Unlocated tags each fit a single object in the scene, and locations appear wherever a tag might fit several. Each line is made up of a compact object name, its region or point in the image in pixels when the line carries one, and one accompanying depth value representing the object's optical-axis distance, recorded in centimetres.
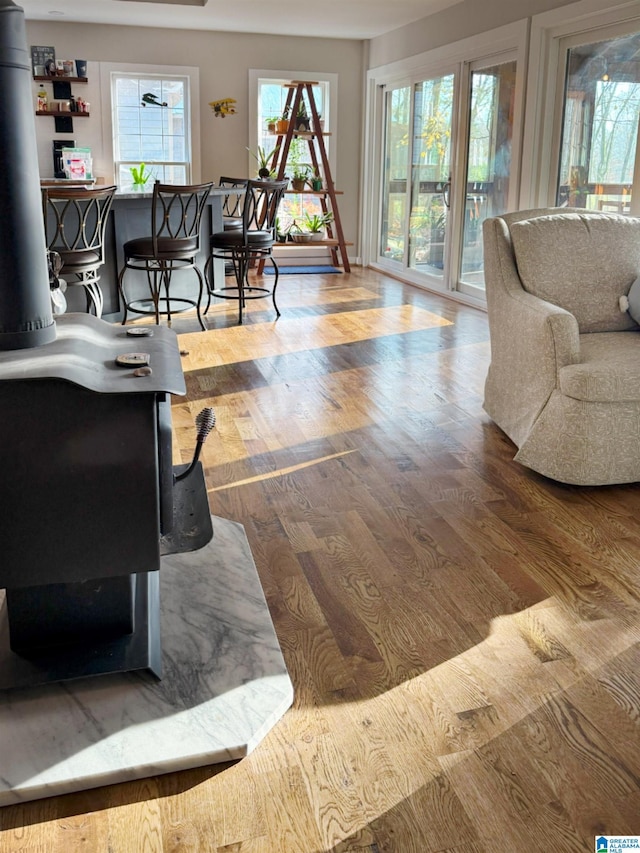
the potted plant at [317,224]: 837
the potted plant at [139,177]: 789
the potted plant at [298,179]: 824
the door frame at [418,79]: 583
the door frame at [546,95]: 510
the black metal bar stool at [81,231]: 461
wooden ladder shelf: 801
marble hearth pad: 154
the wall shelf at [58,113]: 789
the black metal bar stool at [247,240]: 573
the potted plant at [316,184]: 830
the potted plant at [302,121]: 820
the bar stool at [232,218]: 639
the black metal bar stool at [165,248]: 521
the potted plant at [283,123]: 812
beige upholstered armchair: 284
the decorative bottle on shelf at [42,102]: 787
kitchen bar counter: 552
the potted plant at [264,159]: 784
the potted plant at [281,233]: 829
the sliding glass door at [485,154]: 607
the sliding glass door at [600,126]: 487
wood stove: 148
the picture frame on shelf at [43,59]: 771
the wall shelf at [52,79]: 775
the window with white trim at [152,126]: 820
